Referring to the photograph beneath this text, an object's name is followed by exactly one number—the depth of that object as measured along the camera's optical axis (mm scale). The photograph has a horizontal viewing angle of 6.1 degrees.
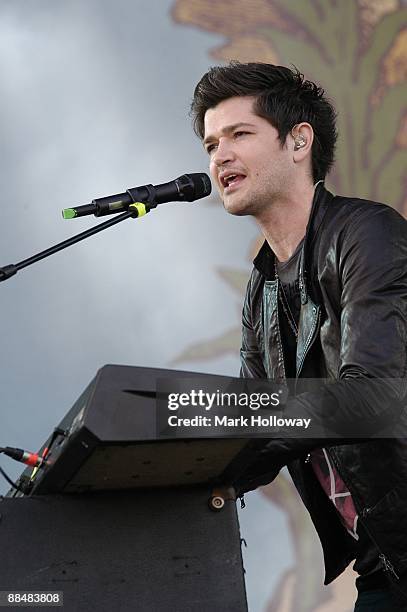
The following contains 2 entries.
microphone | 6591
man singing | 6325
